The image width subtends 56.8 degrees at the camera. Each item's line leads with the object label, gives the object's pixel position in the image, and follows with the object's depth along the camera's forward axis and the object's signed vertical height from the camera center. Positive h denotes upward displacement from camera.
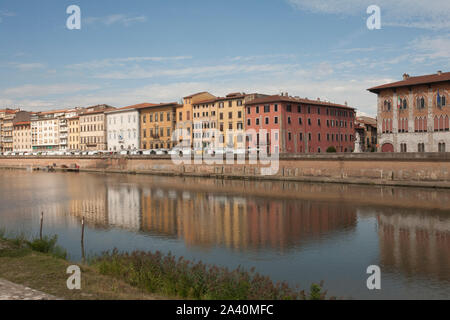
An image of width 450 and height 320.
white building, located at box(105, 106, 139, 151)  90.25 +7.53
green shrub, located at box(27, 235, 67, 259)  15.21 -3.13
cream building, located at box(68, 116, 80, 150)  108.75 +7.98
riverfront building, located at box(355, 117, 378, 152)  88.98 +5.49
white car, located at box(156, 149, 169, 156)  71.56 +1.64
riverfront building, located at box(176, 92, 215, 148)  77.88 +8.77
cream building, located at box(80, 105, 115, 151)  98.81 +8.22
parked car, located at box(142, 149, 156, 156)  74.11 +1.70
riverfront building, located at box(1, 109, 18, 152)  132.88 +10.43
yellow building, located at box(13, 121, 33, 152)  126.50 +8.62
